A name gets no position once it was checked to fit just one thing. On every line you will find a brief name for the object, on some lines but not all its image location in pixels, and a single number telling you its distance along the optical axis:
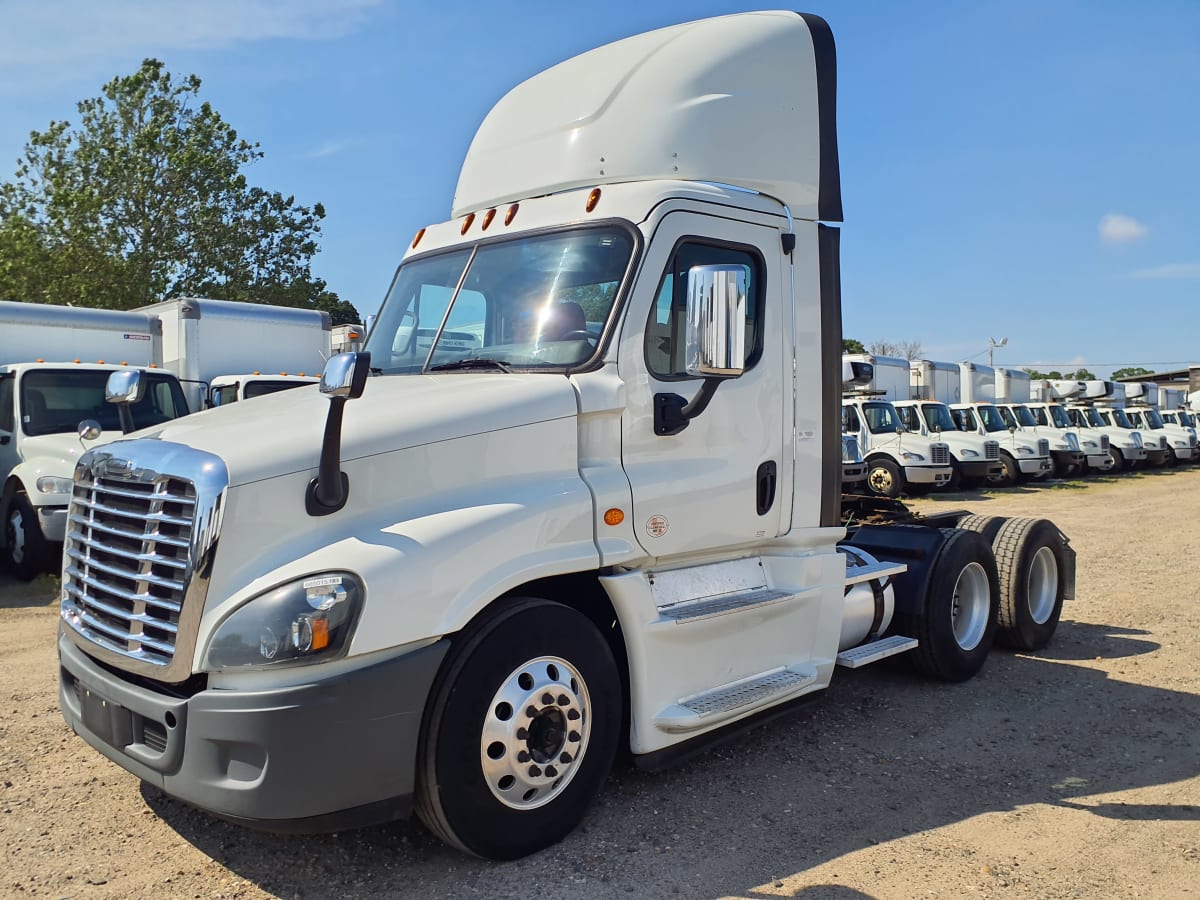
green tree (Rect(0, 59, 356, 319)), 26.53
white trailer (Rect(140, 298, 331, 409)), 12.60
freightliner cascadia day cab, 3.20
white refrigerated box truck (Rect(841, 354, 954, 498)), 19.88
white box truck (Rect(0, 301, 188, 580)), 9.11
